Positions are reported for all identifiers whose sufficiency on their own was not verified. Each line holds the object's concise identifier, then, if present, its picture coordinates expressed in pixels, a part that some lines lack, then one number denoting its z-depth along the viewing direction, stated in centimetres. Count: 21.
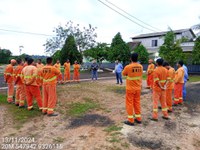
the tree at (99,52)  2399
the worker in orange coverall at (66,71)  1124
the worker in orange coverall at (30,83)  526
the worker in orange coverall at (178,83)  649
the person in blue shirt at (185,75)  705
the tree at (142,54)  2426
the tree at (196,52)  1800
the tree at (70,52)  2302
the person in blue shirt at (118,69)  1085
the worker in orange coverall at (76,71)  1145
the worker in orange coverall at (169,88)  568
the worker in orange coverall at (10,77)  631
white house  2901
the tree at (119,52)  2281
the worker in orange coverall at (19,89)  582
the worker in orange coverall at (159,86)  500
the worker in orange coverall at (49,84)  505
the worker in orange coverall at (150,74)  874
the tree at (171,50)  1829
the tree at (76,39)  2615
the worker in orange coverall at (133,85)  448
